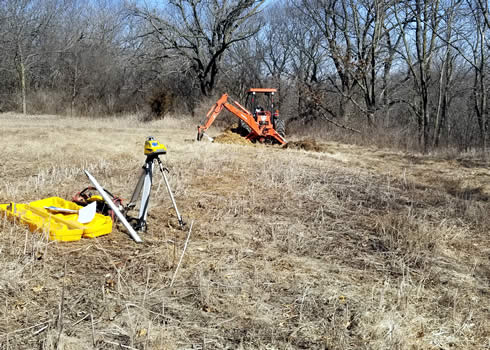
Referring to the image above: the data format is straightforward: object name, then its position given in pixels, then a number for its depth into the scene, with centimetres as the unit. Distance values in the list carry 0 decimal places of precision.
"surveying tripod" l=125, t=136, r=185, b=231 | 428
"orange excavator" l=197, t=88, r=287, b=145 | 1425
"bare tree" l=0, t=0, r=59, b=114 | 2517
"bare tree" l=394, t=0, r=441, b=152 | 1582
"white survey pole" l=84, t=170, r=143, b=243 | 416
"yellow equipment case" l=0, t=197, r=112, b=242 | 407
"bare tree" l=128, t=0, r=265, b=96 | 2453
